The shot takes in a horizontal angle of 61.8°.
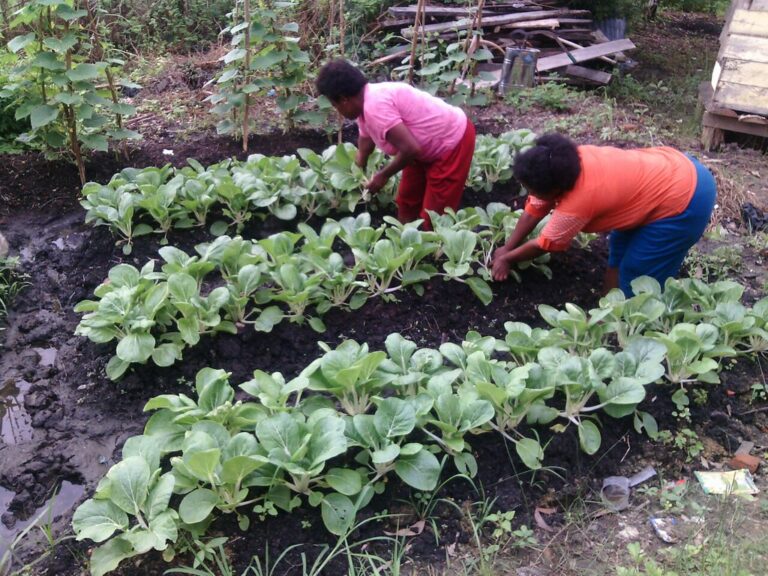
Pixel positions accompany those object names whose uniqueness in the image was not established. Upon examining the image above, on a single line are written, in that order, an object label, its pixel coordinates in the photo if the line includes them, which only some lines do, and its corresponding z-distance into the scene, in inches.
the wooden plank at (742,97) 250.2
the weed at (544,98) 281.6
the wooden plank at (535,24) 345.7
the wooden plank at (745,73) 246.8
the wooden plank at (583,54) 333.7
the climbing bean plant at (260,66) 221.0
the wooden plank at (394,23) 345.1
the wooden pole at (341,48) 228.6
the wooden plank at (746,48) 244.4
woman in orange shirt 136.5
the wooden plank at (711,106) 256.5
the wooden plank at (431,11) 342.6
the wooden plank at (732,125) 255.6
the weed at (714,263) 182.4
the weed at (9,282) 168.4
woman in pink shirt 161.0
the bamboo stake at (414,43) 232.4
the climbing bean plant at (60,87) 190.1
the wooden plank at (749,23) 242.4
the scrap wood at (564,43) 347.3
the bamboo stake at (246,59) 211.7
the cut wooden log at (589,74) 327.6
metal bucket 298.0
